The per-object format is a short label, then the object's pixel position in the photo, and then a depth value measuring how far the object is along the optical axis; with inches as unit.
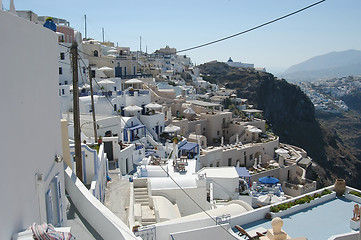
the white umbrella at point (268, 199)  771.0
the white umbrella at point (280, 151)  1314.0
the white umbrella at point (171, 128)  1194.0
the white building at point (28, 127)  143.3
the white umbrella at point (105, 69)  1466.8
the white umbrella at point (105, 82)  1277.1
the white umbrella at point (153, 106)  1212.4
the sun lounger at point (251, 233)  438.9
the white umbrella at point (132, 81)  1471.7
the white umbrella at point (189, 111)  1456.6
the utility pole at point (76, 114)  419.2
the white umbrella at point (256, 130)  1445.4
